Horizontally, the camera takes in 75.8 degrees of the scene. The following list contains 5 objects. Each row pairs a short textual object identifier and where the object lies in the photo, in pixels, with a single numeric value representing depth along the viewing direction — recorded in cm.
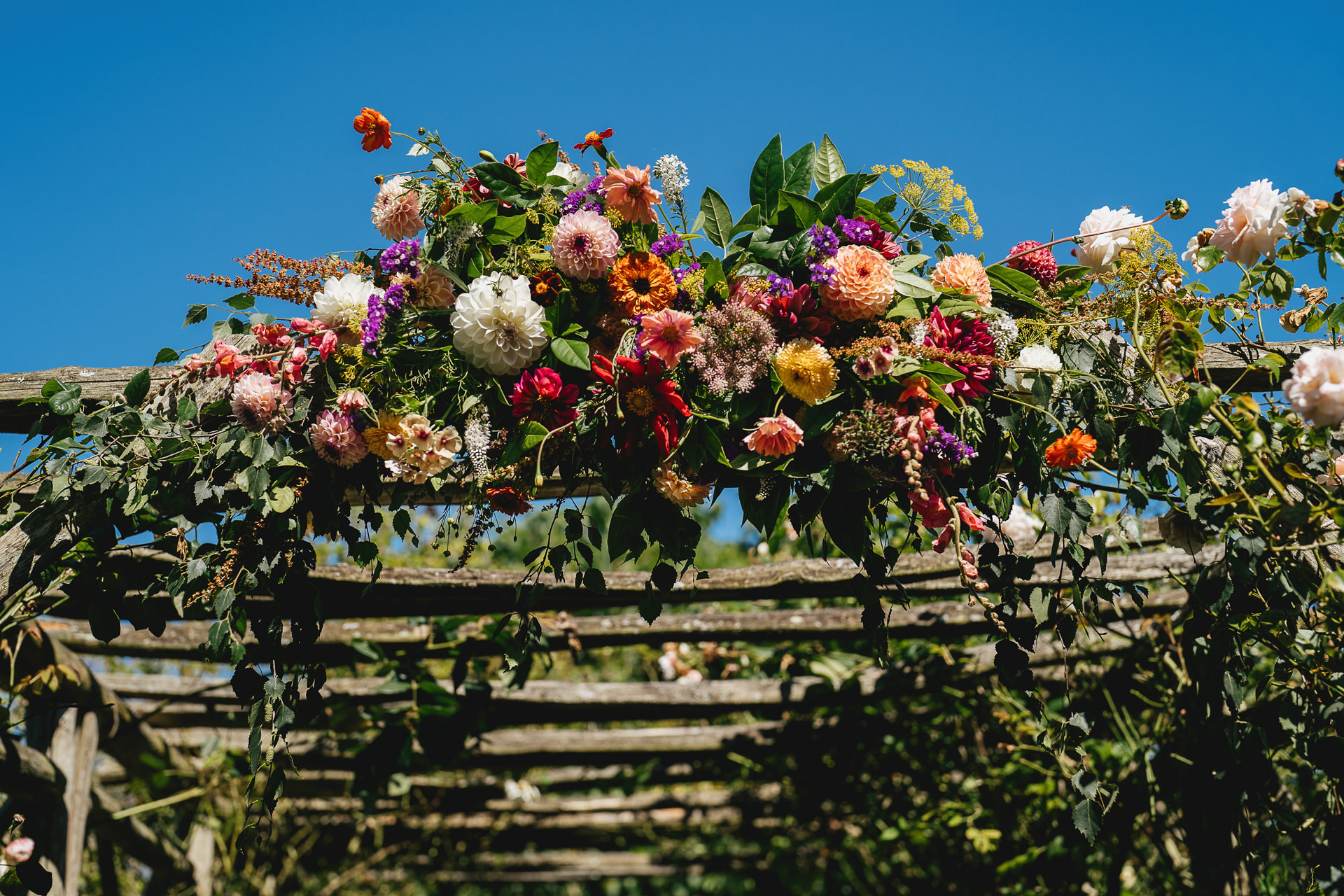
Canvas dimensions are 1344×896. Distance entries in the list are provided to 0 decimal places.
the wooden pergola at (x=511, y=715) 284
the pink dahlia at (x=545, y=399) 151
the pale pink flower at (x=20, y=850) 228
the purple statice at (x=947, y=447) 145
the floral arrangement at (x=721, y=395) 147
